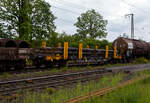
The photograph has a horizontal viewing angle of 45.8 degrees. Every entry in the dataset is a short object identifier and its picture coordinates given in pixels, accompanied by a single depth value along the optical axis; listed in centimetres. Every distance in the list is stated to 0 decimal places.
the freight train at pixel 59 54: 1085
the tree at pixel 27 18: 2780
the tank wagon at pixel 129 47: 2078
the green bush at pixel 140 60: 2255
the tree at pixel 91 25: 5175
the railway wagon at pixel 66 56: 1285
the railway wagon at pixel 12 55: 1033
